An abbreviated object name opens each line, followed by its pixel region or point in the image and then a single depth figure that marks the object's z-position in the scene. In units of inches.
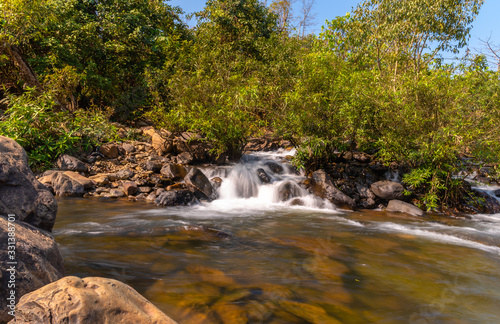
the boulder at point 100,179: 361.1
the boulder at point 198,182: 365.7
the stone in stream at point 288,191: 387.0
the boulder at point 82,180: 344.8
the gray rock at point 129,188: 347.9
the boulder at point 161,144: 453.1
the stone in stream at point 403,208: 347.1
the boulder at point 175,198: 325.4
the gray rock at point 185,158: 443.3
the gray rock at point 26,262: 80.6
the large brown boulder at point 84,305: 70.3
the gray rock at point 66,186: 328.5
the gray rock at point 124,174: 375.7
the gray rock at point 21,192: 115.2
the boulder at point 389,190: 378.6
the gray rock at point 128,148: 450.1
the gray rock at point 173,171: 379.2
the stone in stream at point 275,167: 461.7
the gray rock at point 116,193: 343.0
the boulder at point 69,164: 374.3
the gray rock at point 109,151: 423.4
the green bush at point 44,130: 358.0
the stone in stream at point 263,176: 420.7
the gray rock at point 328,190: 368.8
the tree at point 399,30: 539.2
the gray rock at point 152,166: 388.8
